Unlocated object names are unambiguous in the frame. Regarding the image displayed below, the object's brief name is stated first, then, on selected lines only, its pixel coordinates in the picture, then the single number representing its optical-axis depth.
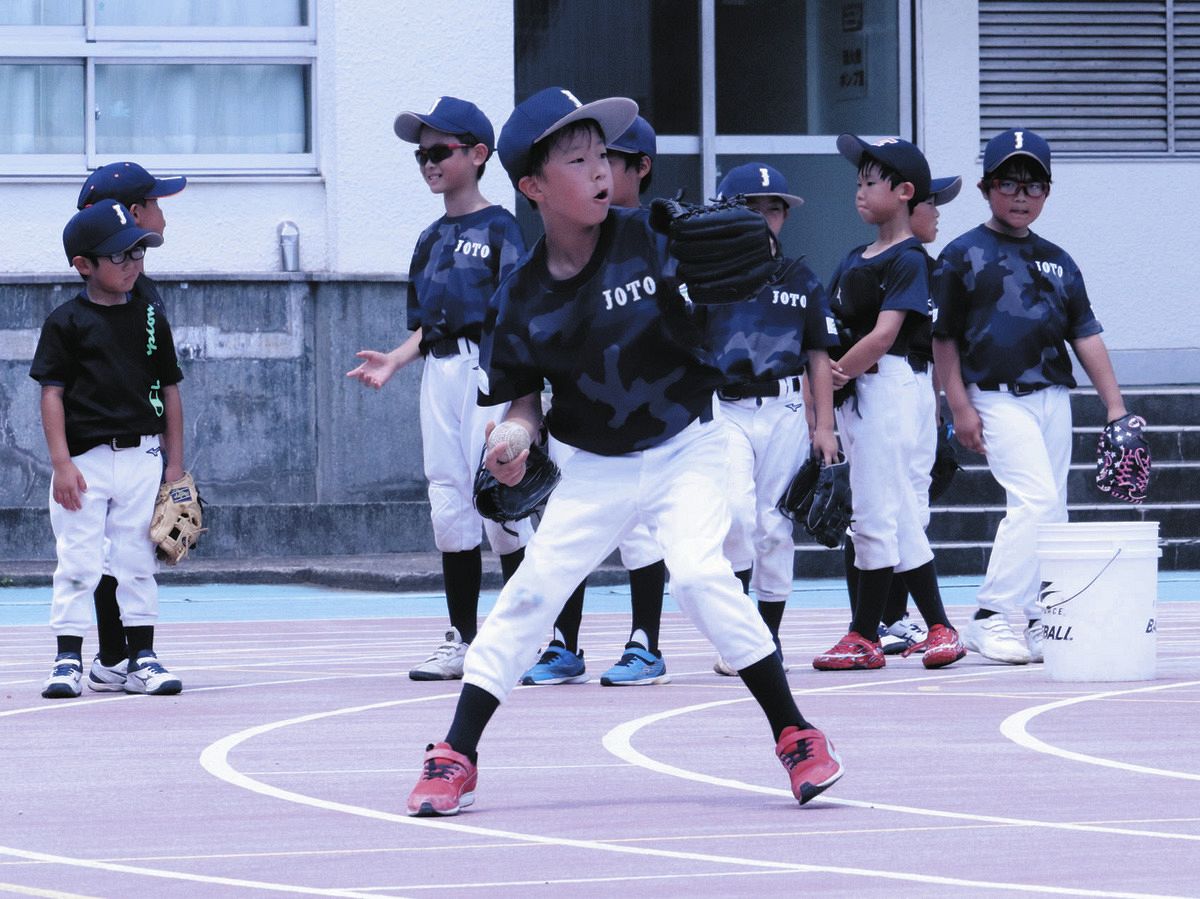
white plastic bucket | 18.20
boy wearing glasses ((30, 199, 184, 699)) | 18.09
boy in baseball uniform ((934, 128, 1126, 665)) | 19.70
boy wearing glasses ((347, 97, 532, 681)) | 18.94
